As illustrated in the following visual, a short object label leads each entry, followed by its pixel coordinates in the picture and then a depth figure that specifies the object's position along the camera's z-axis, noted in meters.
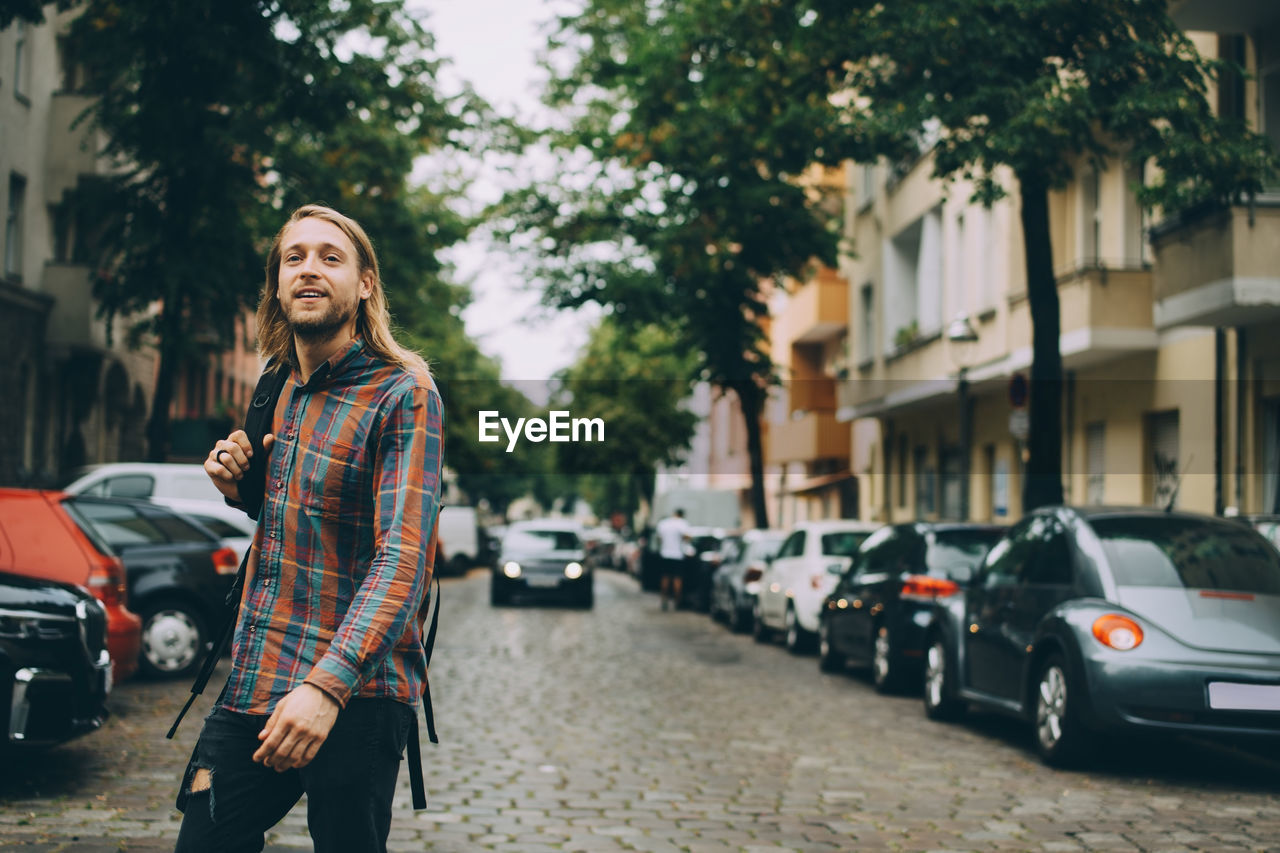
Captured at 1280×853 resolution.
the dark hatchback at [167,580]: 13.66
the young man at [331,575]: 3.03
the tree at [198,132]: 20.16
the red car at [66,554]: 10.55
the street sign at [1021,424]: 17.19
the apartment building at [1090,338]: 17.58
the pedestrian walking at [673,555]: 29.31
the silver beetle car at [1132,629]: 8.95
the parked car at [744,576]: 22.28
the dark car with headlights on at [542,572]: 29.36
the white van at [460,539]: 48.28
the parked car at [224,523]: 15.91
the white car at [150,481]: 19.84
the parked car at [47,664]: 7.44
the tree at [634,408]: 62.72
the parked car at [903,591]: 13.94
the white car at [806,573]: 18.77
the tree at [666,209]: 26.19
